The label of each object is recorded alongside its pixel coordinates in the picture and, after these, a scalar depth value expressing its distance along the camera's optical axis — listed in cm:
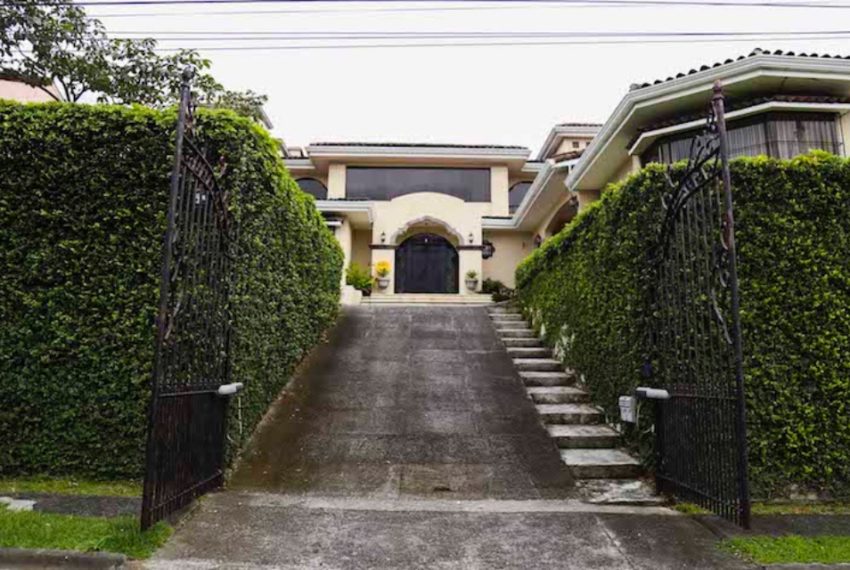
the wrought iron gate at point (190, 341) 376
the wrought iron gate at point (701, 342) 409
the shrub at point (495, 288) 1723
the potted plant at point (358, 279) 1600
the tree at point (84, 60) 932
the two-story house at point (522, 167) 811
